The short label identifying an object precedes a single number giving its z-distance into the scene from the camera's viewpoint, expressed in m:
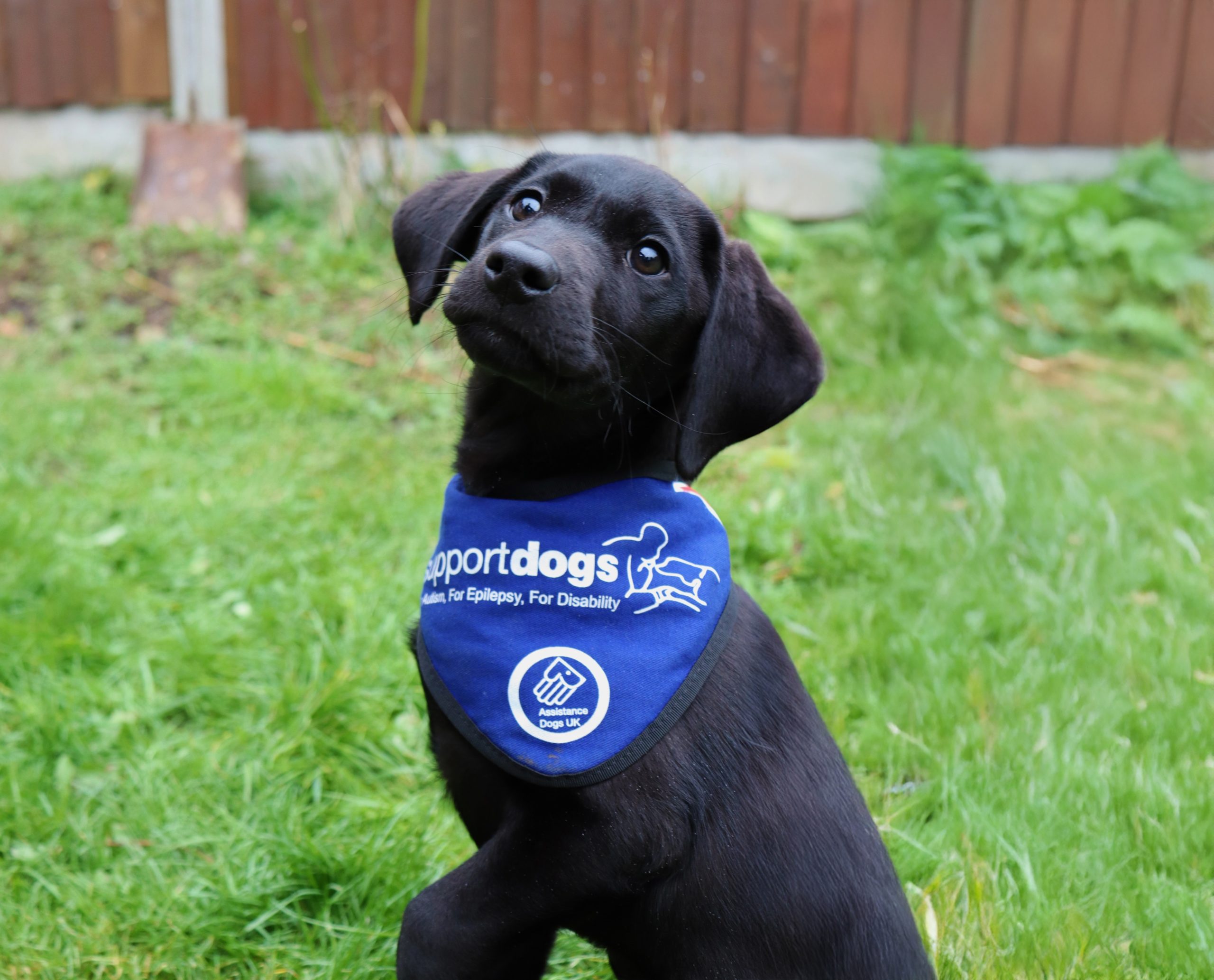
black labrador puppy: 1.72
